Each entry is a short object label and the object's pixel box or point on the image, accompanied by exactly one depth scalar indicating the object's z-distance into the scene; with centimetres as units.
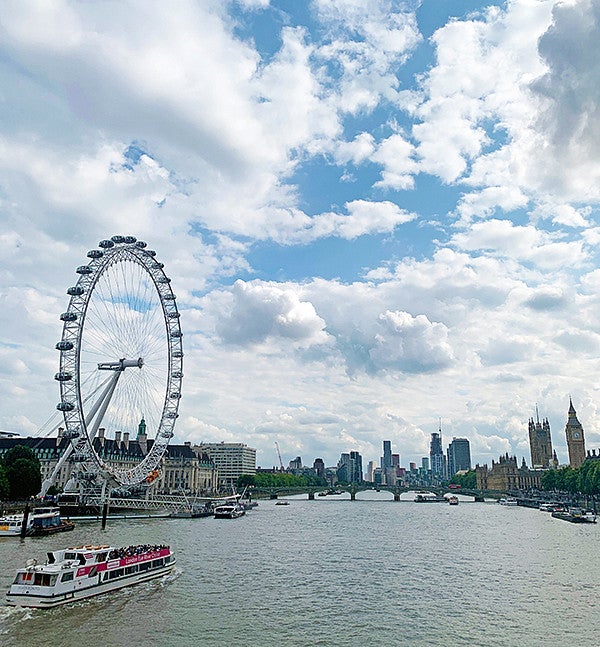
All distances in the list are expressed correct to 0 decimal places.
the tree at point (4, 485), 9475
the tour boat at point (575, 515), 10746
